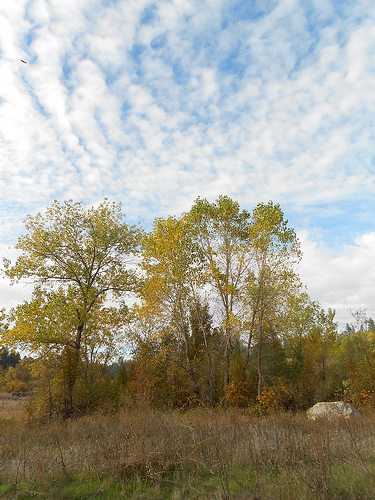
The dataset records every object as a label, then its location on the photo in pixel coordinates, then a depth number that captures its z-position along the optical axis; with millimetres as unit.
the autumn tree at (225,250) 16812
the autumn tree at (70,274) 14477
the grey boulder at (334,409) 12088
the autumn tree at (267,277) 16172
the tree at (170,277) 15875
